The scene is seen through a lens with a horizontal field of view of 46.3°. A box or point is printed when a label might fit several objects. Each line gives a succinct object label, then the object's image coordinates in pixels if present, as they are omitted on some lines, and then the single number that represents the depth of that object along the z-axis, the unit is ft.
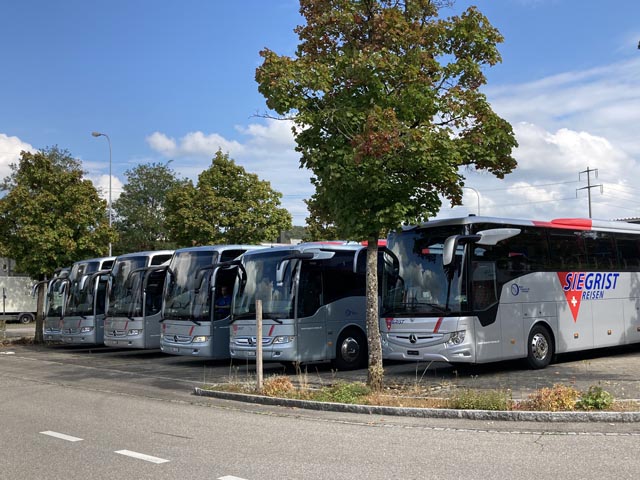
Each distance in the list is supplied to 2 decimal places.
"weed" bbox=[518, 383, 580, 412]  33.40
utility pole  231.11
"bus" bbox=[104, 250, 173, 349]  77.05
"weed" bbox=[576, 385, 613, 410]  33.22
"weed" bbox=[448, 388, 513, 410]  34.50
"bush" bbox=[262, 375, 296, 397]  41.88
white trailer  159.63
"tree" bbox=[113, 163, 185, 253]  224.12
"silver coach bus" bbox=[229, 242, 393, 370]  56.39
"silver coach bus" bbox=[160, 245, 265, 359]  64.34
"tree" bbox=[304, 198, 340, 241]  123.03
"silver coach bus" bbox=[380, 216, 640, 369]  48.65
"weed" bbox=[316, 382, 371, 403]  38.70
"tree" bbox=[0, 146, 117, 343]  92.02
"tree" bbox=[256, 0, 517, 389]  41.96
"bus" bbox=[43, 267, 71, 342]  90.53
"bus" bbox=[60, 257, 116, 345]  86.22
